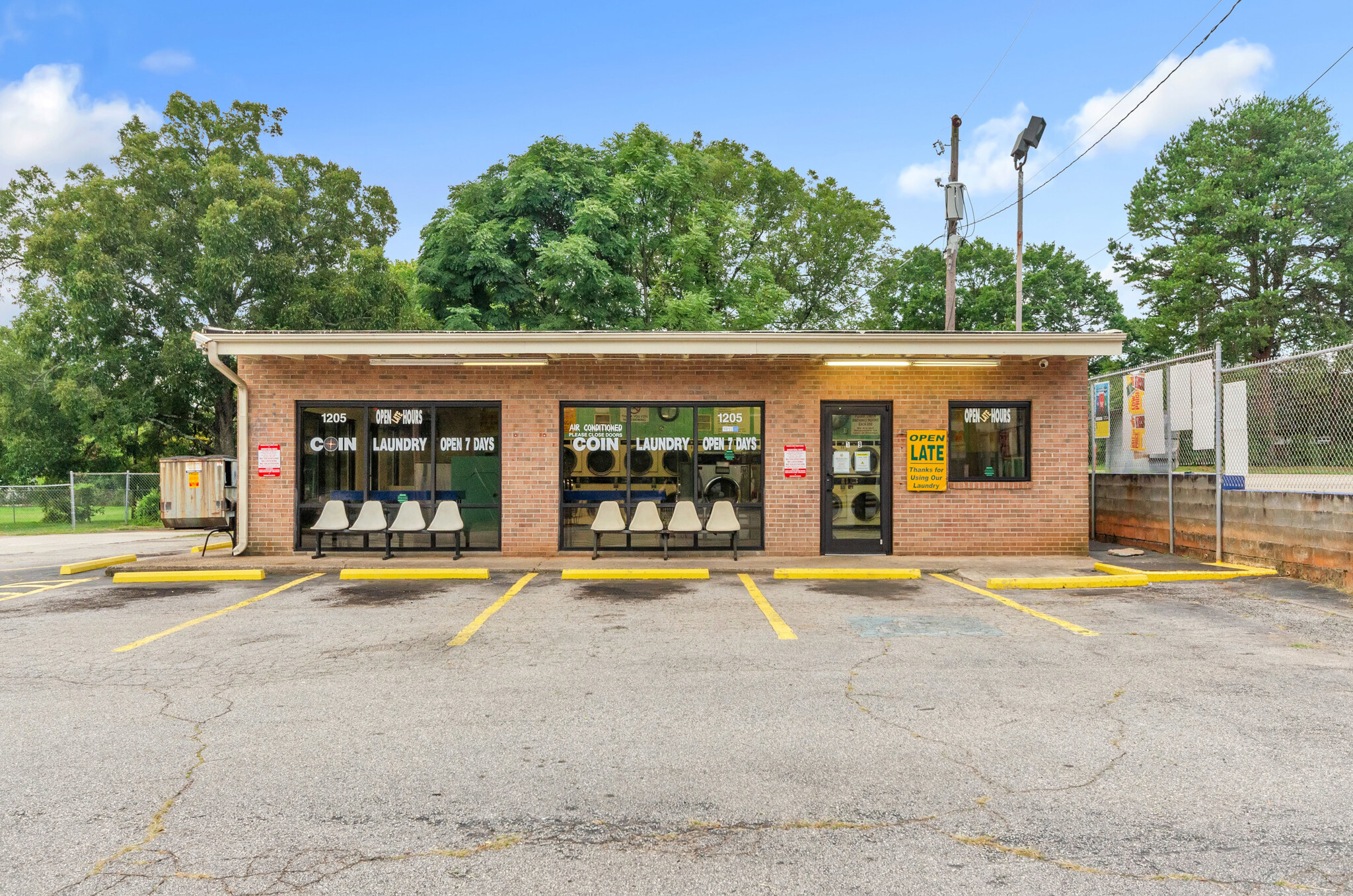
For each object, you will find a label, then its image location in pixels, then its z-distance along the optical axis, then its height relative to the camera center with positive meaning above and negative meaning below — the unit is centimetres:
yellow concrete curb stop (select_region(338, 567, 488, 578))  1059 -161
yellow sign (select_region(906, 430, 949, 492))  1212 -5
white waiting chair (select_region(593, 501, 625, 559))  1193 -97
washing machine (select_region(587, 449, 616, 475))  1241 -4
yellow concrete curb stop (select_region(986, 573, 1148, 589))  974 -160
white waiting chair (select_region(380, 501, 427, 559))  1204 -98
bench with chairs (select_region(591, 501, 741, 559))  1185 -100
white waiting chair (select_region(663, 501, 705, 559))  1195 -97
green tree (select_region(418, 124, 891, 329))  2441 +741
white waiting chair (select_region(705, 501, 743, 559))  1181 -98
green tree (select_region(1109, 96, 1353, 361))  3559 +1078
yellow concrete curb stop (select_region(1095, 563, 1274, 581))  998 -154
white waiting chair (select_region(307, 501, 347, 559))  1188 -98
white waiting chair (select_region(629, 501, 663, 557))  1198 -97
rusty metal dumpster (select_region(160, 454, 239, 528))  1198 -53
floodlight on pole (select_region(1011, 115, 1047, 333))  2158 +900
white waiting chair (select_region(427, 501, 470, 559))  1195 -97
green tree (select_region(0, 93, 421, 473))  2488 +610
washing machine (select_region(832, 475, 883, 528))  1230 -69
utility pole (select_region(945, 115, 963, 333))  1977 +552
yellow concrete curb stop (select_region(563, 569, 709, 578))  1060 -161
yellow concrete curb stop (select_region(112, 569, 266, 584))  1052 -163
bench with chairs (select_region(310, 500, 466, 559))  1192 -99
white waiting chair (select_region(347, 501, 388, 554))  1196 -97
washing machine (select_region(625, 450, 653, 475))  1235 -3
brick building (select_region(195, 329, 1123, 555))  1215 +23
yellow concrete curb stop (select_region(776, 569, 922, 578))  1044 -158
